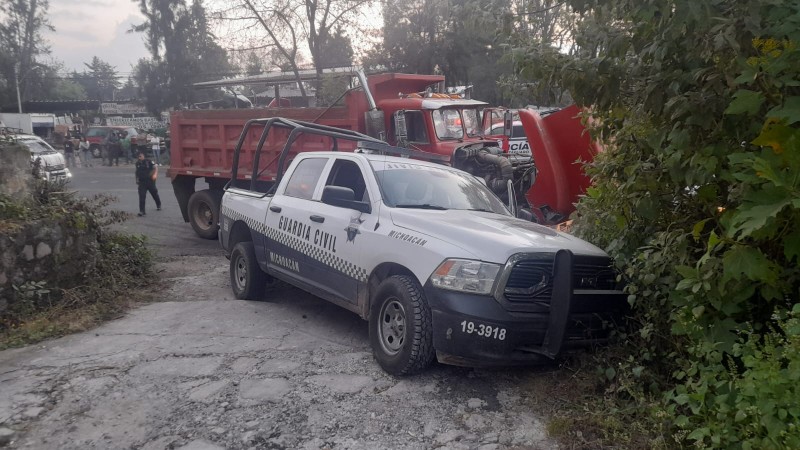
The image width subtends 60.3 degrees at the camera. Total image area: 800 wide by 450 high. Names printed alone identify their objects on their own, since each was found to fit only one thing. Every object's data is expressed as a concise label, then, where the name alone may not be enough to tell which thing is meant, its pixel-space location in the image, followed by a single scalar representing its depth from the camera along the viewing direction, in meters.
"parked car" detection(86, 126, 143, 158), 41.47
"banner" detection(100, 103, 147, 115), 59.66
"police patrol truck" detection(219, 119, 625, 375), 4.69
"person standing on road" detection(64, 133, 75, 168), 34.62
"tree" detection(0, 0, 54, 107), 50.72
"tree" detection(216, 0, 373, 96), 23.72
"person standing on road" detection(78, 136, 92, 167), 35.62
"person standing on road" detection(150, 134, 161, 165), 32.80
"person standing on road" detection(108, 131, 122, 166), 36.69
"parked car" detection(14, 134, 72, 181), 17.23
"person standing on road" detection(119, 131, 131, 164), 36.59
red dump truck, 9.93
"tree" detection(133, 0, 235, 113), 50.22
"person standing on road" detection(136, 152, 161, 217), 14.99
